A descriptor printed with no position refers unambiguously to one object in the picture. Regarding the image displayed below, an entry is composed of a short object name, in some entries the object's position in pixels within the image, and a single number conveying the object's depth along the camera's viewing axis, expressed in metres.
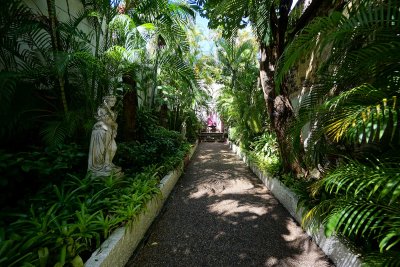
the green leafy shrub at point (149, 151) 4.18
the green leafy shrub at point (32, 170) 2.35
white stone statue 2.96
